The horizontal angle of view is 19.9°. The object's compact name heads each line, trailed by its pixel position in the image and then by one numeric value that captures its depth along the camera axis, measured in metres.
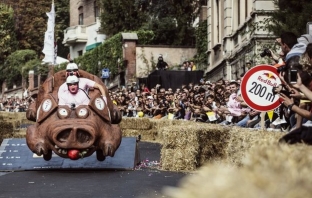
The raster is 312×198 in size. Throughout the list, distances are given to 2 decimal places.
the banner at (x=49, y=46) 32.53
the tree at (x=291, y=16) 19.25
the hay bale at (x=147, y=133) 28.33
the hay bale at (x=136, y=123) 29.28
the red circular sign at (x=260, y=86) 11.89
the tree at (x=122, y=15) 54.50
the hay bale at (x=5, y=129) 22.66
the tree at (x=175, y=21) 50.72
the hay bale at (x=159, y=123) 24.79
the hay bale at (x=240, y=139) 10.38
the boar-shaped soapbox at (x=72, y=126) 14.27
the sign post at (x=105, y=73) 54.22
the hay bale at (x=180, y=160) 14.71
